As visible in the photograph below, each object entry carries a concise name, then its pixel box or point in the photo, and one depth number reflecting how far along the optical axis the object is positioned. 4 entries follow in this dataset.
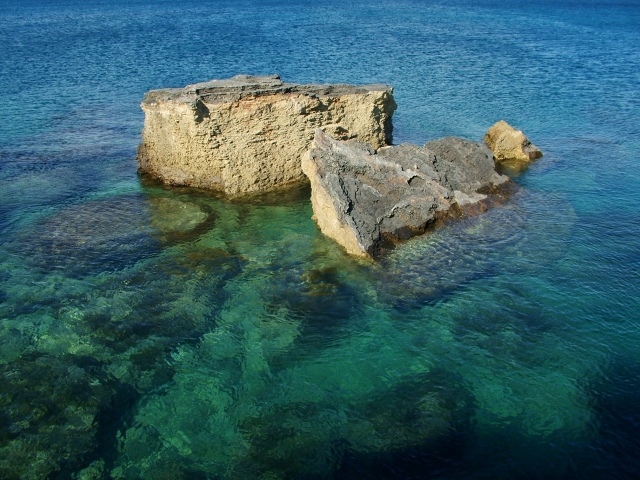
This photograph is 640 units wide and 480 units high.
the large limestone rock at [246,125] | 17.05
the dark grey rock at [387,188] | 14.36
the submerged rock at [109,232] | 13.91
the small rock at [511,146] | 20.94
